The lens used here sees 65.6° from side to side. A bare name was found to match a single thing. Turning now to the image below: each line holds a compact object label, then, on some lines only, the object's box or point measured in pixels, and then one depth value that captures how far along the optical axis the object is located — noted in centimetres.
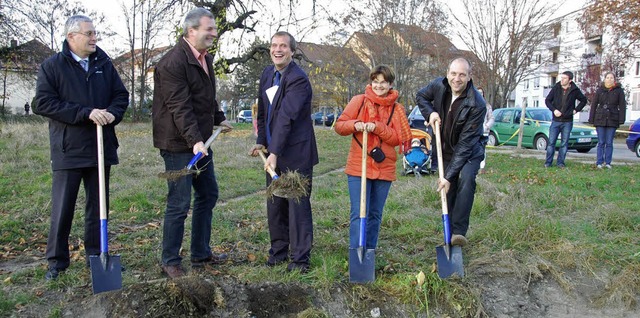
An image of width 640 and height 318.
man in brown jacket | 371
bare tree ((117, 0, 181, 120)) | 3094
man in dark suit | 387
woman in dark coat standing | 991
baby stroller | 930
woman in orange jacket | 405
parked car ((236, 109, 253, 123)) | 5212
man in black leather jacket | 426
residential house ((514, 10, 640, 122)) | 2723
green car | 1590
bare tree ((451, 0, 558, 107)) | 2456
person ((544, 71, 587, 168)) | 993
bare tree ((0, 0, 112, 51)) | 2178
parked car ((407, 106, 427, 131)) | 1436
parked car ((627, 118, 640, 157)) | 1421
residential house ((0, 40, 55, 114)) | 2348
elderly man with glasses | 370
